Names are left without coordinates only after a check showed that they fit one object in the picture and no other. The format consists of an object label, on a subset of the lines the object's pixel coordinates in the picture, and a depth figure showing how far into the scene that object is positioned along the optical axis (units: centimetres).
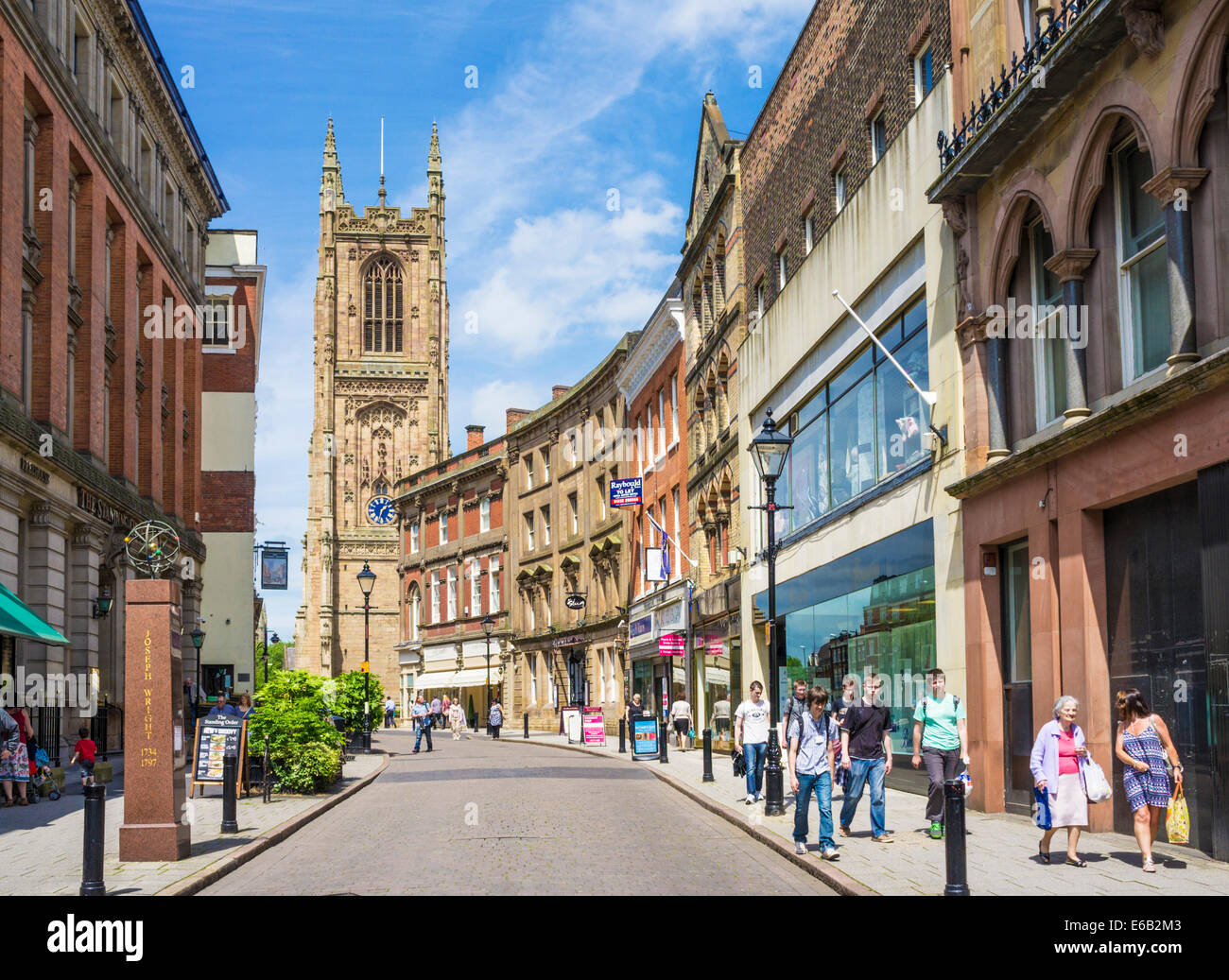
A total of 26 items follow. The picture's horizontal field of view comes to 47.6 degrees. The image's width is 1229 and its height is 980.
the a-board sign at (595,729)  4231
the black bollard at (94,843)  1096
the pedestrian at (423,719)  4197
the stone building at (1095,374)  1259
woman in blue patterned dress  1173
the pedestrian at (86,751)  2430
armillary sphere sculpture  1681
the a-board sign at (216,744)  2117
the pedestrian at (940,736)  1456
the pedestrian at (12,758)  2089
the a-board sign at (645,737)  3344
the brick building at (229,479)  5406
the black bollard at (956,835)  1005
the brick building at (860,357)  1981
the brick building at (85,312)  2592
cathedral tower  10494
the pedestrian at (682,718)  3739
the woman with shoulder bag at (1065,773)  1224
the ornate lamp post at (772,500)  1764
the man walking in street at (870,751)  1473
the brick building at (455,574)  6794
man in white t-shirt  1992
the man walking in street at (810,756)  1350
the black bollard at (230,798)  1631
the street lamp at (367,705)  3881
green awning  2114
